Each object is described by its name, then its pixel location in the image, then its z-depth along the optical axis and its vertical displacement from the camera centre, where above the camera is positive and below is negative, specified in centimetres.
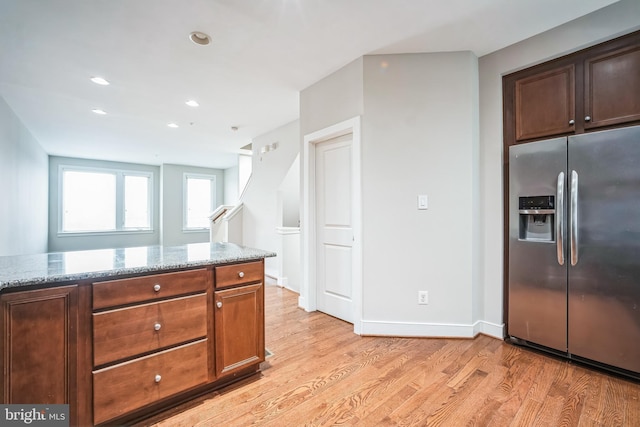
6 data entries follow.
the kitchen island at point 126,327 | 126 -59
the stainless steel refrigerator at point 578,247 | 190 -24
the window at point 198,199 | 871 +50
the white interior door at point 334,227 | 295 -14
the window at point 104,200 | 741 +42
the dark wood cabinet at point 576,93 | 197 +94
